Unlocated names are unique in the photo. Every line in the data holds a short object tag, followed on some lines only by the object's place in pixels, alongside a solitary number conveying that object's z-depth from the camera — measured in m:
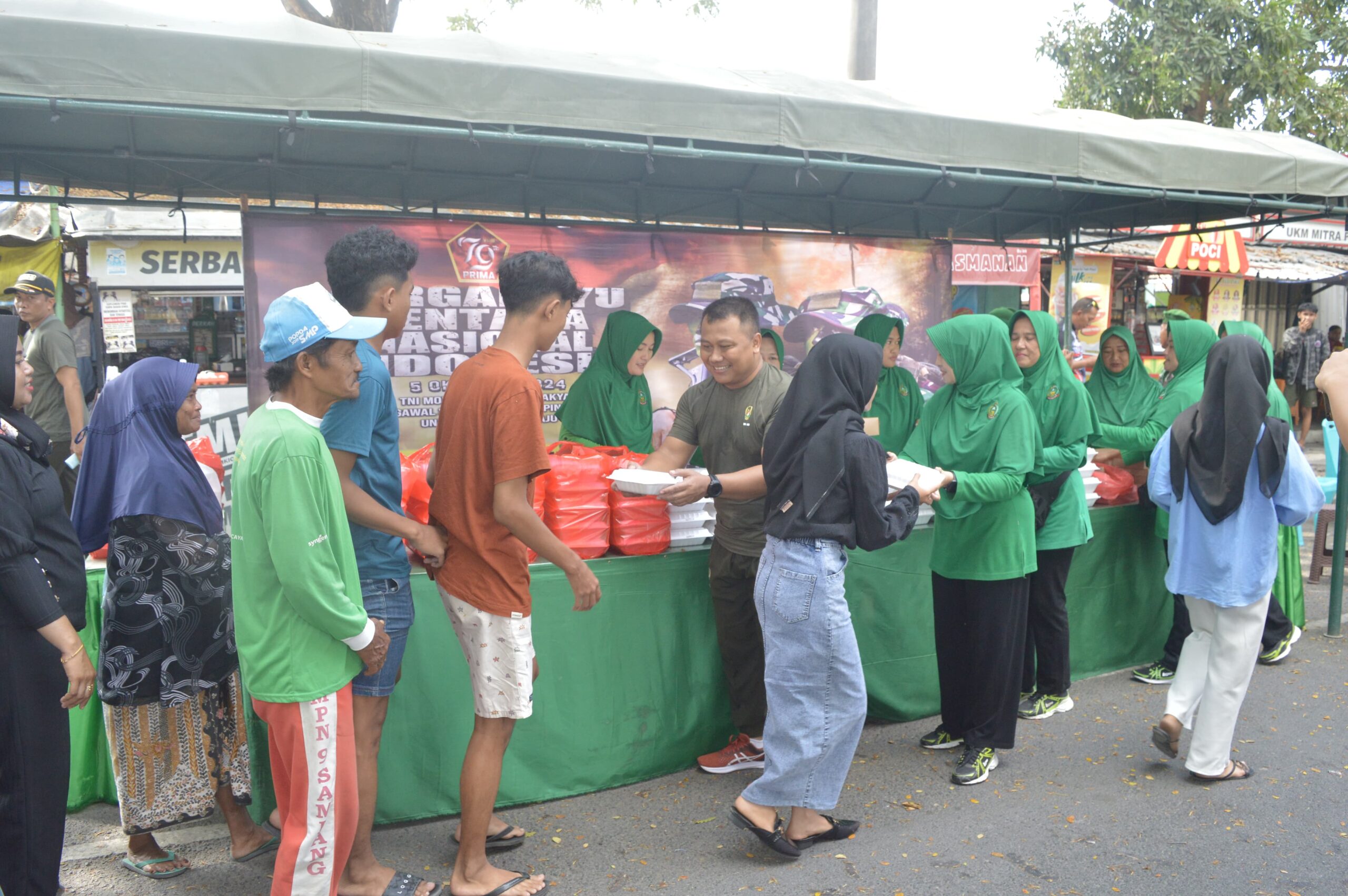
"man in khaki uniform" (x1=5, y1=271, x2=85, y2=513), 5.98
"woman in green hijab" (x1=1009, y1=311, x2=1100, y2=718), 4.32
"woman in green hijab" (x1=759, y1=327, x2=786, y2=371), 5.64
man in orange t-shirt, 2.75
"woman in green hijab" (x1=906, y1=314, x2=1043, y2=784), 3.74
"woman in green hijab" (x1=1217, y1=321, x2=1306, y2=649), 5.21
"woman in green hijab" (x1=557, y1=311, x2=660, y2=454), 5.32
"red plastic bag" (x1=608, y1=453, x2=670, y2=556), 3.74
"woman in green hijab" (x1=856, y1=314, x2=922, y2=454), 5.96
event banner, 5.48
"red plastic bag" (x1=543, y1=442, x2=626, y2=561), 3.65
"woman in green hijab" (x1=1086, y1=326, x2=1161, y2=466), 5.49
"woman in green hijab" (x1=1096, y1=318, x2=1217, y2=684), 4.95
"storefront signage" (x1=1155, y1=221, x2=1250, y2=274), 12.81
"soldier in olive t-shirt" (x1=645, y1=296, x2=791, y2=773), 3.64
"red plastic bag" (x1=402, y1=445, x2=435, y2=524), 3.46
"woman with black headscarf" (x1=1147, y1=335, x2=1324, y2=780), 3.69
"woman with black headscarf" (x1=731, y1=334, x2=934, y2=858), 3.01
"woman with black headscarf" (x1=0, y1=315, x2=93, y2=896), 2.37
